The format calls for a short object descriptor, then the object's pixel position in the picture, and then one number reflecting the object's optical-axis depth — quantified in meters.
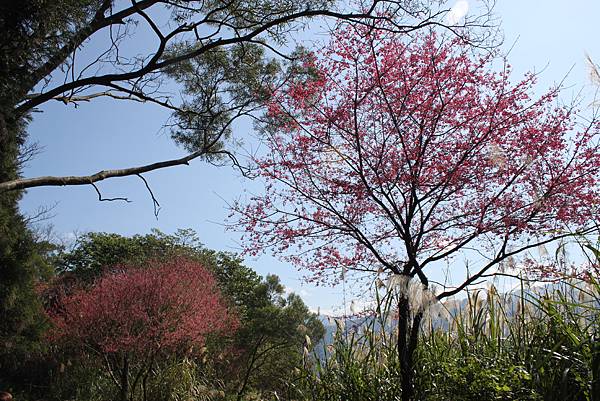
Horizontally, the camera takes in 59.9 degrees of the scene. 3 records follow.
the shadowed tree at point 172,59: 5.62
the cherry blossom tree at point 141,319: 8.63
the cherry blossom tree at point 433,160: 3.88
